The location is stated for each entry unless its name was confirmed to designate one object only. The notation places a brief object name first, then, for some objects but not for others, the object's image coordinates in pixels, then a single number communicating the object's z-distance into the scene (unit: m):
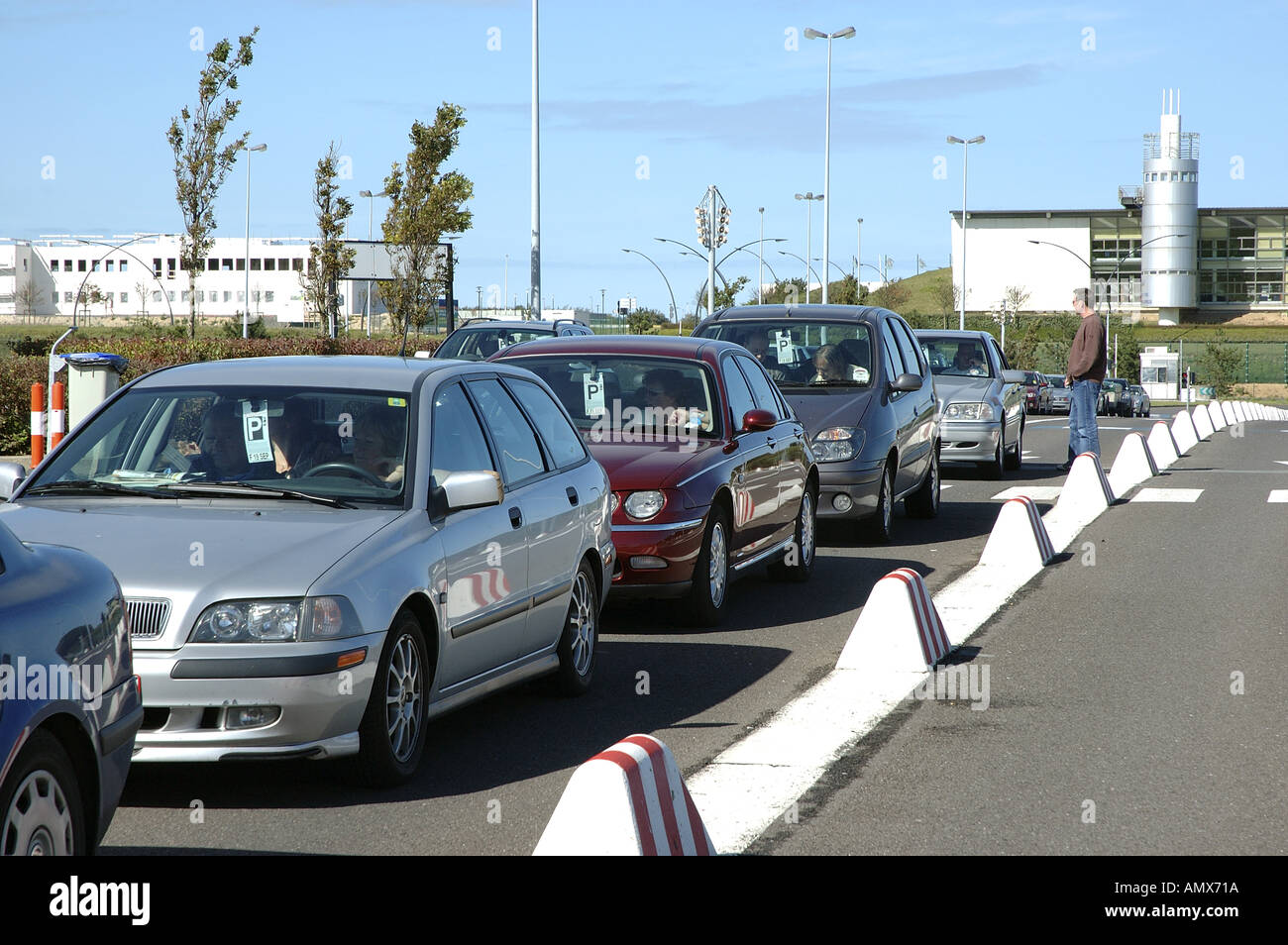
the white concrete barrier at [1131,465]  20.19
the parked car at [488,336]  25.66
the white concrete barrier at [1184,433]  27.72
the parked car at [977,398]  20.55
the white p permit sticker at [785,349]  14.52
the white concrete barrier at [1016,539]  12.35
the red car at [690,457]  9.40
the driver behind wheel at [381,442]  6.51
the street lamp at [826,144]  51.53
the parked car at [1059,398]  60.69
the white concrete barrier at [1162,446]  23.36
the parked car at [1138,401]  62.43
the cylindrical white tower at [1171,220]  121.38
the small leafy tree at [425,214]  38.94
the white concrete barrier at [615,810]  4.32
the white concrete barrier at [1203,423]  31.96
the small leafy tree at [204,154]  32.47
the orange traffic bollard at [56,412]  12.95
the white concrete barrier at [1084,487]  16.33
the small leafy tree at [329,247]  44.56
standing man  18.88
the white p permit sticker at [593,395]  10.60
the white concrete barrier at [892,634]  8.40
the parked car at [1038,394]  61.09
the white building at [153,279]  134.75
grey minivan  13.48
